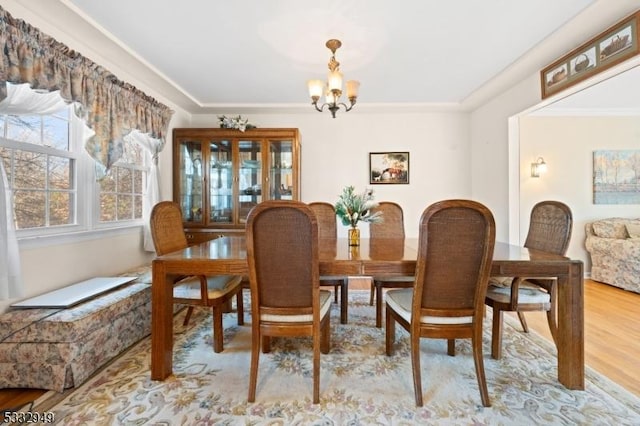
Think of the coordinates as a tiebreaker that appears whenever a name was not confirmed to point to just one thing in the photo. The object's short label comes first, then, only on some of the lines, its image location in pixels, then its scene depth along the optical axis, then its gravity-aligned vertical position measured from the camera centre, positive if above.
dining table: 1.54 -0.35
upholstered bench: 1.55 -0.74
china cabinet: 3.70 +0.51
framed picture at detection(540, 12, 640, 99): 1.93 +1.18
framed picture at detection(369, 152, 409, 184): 4.12 +0.62
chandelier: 2.09 +0.93
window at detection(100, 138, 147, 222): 2.67 +0.26
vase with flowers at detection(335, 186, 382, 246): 2.03 +0.01
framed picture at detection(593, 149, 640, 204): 3.94 +0.42
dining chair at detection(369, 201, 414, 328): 2.82 -0.15
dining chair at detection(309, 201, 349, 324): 2.75 -0.09
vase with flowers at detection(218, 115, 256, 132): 3.65 +1.15
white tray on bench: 1.74 -0.54
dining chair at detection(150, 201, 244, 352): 1.87 -0.50
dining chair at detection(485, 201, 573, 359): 1.75 -0.53
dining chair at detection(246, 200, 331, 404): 1.38 -0.32
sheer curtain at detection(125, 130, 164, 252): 3.10 +0.29
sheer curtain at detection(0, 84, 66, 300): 1.60 -0.05
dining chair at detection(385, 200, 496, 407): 1.37 -0.34
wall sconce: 3.92 +0.56
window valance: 1.66 +0.96
